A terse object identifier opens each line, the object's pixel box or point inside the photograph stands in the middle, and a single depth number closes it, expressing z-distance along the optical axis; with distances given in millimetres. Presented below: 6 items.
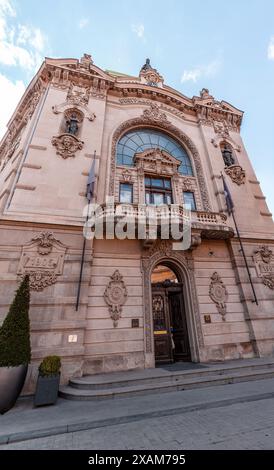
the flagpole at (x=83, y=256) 9281
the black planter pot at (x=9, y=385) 6095
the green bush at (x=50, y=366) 6820
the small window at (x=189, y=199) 14434
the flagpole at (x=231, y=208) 12052
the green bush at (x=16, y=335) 6480
